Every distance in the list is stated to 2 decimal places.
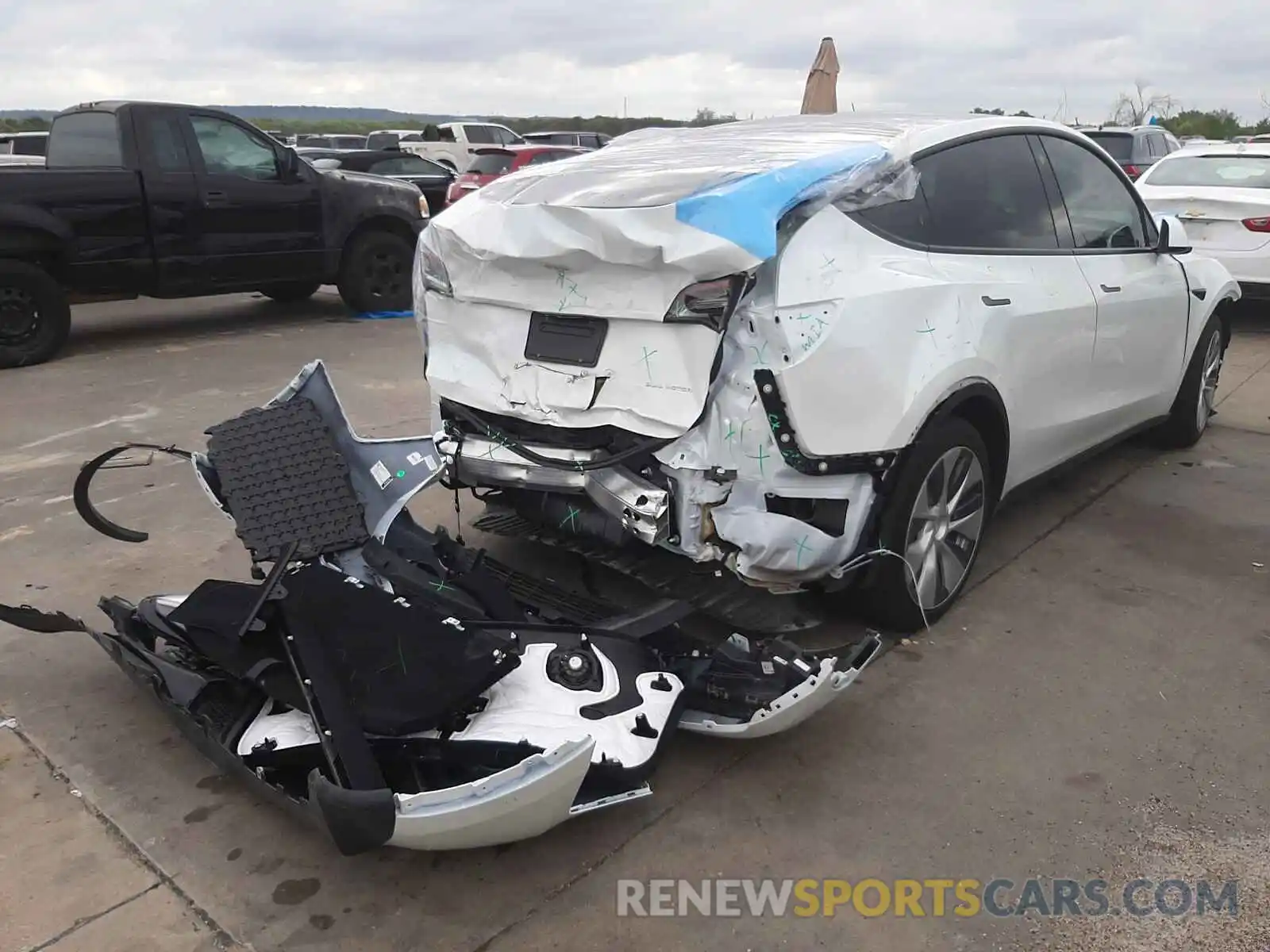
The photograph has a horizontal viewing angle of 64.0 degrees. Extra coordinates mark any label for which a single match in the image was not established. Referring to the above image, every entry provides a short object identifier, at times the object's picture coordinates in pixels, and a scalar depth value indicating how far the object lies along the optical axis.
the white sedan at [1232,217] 8.58
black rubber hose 3.32
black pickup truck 7.46
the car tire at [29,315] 7.38
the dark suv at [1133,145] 13.79
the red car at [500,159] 14.49
